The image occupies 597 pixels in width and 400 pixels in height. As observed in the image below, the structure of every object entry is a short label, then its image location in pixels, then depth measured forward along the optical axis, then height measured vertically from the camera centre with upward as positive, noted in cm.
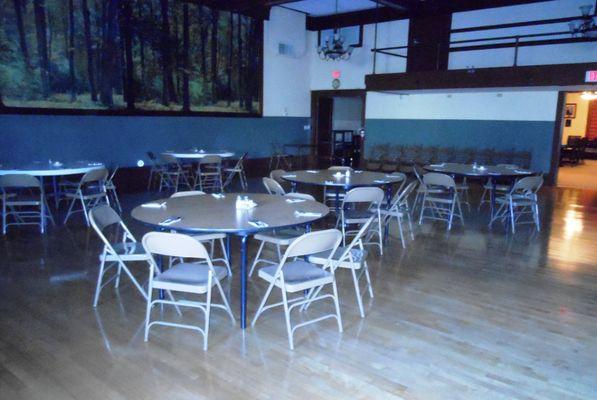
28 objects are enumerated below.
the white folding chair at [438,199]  625 -102
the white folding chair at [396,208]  528 -98
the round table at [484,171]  641 -66
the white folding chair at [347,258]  327 -101
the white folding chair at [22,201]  549 -104
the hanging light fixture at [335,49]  921 +150
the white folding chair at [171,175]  878 -110
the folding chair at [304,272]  285 -103
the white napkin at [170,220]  307 -69
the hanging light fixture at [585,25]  864 +200
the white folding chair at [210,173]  881 -109
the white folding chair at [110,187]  692 -103
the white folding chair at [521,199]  618 -102
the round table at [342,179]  517 -67
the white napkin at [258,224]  304 -69
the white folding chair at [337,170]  591 -67
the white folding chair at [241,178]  950 -127
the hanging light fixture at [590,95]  1434 +105
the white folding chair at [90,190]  599 -101
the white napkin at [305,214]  341 -68
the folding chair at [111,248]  333 -100
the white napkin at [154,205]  369 -69
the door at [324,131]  1352 -25
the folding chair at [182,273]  277 -102
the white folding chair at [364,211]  476 -94
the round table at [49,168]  570 -66
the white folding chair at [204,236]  382 -97
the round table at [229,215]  301 -69
